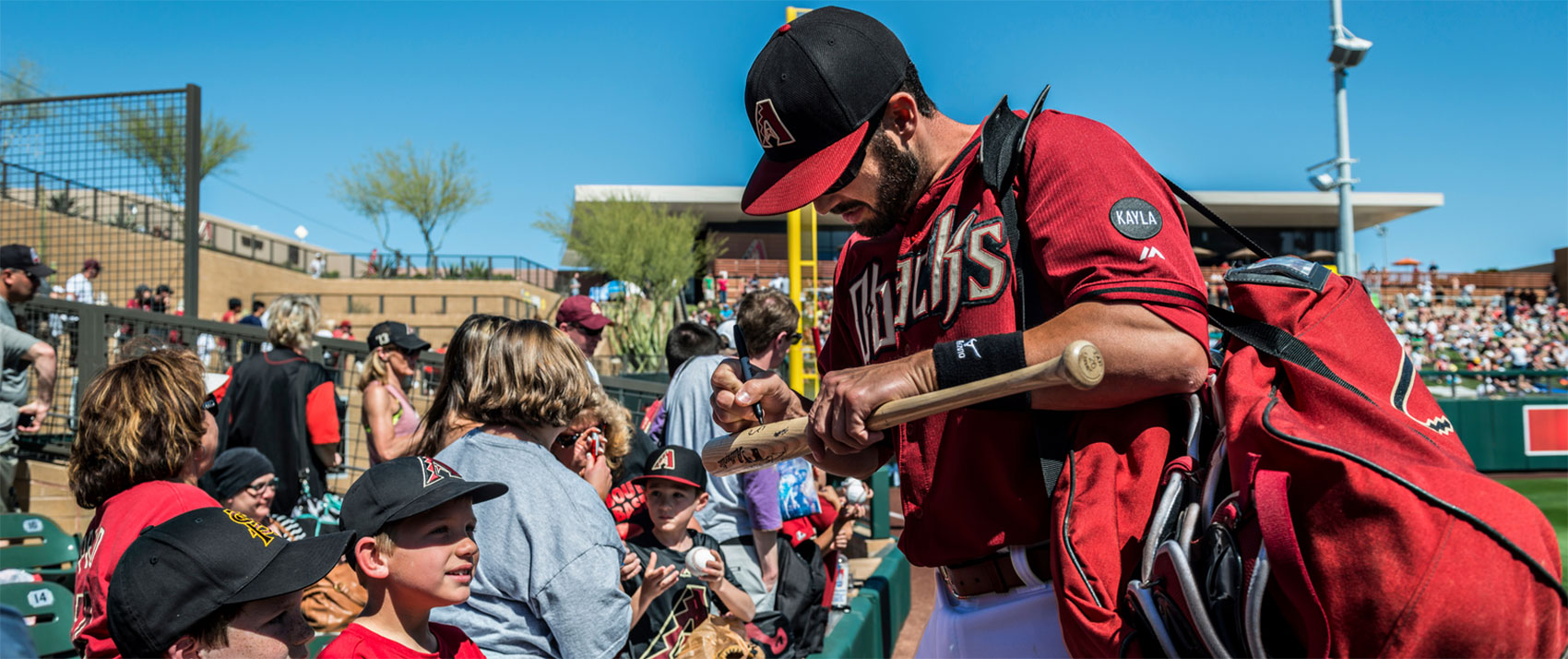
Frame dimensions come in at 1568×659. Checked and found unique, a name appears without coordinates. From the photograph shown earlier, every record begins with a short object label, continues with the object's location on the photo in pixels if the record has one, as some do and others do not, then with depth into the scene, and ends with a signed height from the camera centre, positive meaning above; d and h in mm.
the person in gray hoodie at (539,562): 2787 -584
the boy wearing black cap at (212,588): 2250 -530
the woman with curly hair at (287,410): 6047 -334
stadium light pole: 15906 +3891
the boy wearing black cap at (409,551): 2547 -505
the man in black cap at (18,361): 5848 -26
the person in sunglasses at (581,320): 6211 +197
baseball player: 1520 +47
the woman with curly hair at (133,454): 3012 -310
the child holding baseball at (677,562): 4043 -885
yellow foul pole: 9453 +603
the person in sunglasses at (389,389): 5535 -200
